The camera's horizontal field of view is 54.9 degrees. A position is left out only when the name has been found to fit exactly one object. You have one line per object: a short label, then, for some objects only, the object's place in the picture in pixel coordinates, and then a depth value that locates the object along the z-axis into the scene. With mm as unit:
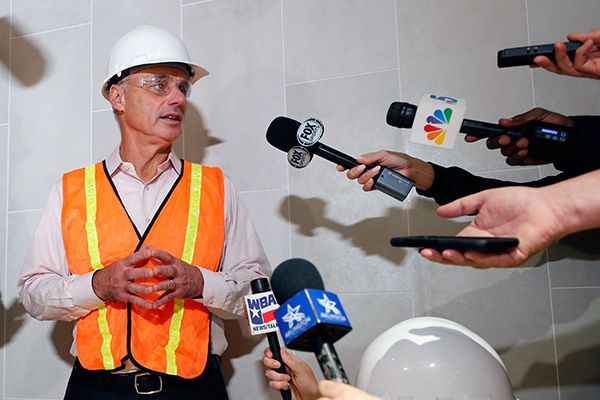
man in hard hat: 2027
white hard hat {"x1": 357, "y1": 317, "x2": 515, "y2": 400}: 1237
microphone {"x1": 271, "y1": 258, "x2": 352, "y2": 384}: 895
